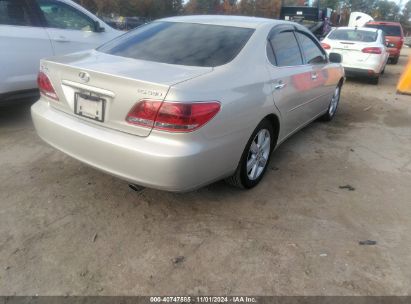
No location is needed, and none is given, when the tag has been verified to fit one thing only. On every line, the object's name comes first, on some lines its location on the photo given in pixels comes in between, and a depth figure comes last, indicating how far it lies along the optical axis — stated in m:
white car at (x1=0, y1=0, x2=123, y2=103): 4.64
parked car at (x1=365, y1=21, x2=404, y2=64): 15.27
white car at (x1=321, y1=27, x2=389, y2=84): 9.09
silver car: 2.51
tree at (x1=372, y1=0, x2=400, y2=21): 87.11
